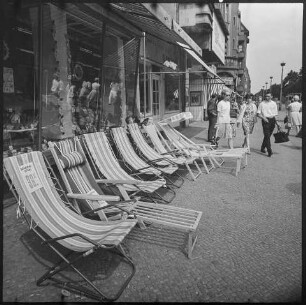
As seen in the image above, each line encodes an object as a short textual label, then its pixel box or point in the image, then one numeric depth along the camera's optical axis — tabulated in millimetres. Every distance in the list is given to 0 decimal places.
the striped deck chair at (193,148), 6546
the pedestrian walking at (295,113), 11344
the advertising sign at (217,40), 18569
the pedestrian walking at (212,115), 10133
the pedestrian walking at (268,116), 8180
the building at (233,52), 34875
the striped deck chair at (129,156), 5095
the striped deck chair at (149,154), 5566
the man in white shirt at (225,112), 8961
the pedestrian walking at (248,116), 8773
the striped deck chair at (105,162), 4285
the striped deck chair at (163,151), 6008
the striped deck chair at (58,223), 2568
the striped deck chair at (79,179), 3463
